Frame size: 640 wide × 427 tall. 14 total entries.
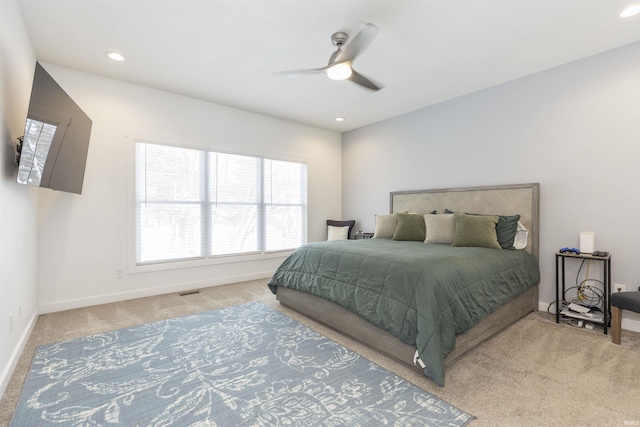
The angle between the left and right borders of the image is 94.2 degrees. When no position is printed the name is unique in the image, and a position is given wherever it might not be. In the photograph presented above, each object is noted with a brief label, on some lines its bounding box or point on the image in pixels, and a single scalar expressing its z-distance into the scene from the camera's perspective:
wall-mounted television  2.14
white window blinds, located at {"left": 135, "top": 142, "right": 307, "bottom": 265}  4.00
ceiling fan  2.25
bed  2.04
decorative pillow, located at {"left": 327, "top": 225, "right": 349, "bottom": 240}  5.51
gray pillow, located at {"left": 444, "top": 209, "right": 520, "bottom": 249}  3.34
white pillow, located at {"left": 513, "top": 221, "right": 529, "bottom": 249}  3.41
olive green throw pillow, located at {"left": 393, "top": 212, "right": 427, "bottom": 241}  3.91
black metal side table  2.77
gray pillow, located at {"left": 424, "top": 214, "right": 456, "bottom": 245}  3.58
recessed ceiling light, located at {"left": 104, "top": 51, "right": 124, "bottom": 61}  3.06
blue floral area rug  1.65
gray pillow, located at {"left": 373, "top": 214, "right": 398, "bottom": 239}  4.27
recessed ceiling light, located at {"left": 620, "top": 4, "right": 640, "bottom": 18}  2.36
